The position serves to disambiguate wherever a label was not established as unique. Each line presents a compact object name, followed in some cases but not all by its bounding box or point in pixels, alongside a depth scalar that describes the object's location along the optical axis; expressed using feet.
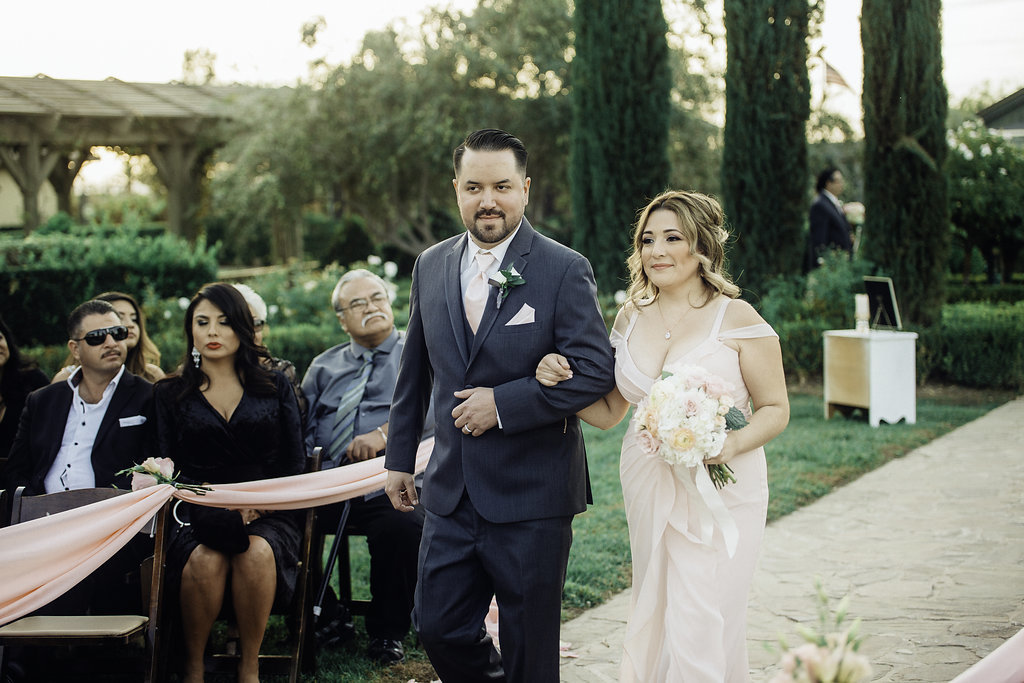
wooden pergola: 46.68
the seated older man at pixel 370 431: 14.19
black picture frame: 28.89
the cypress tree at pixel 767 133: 37.96
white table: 27.96
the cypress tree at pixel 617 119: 41.06
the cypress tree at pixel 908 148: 33.50
